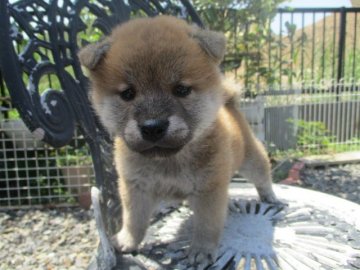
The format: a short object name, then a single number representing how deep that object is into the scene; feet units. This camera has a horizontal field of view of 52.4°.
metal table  1.03
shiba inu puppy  0.97
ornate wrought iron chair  1.02
